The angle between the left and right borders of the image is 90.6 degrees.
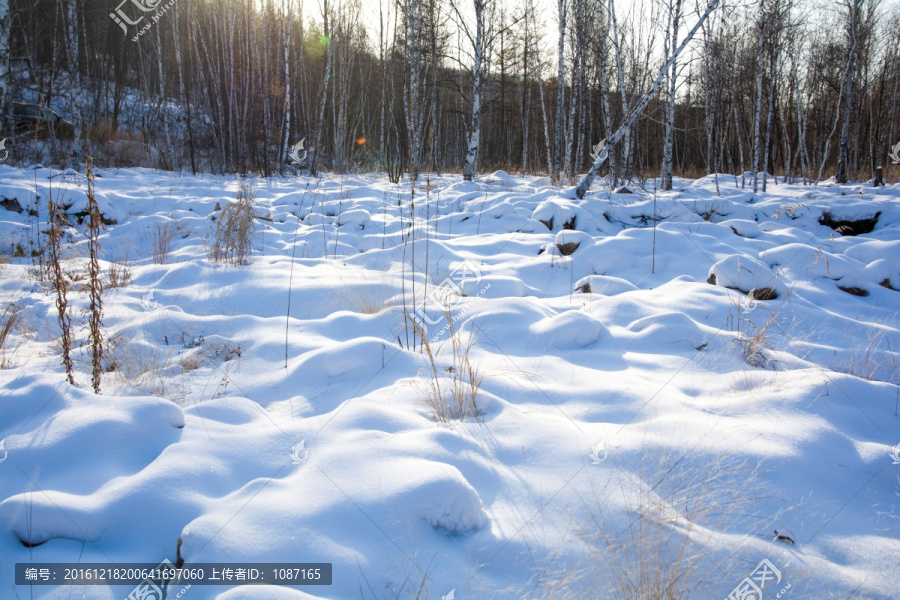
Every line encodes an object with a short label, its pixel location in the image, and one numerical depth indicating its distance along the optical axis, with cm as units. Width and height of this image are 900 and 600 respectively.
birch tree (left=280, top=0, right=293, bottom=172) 1141
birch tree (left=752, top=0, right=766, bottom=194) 890
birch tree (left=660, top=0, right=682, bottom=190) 877
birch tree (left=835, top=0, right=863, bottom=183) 976
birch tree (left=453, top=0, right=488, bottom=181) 951
